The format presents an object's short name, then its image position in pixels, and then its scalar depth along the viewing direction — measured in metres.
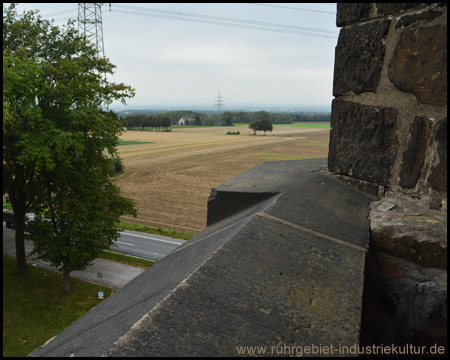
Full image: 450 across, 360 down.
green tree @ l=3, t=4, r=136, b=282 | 13.20
